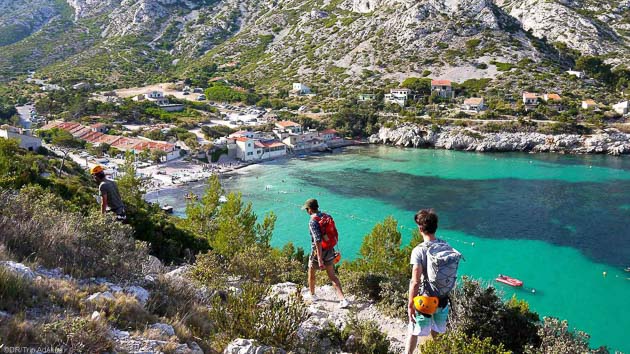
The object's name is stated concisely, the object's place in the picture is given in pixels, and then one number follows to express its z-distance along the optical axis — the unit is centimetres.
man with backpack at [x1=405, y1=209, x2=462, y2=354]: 396
